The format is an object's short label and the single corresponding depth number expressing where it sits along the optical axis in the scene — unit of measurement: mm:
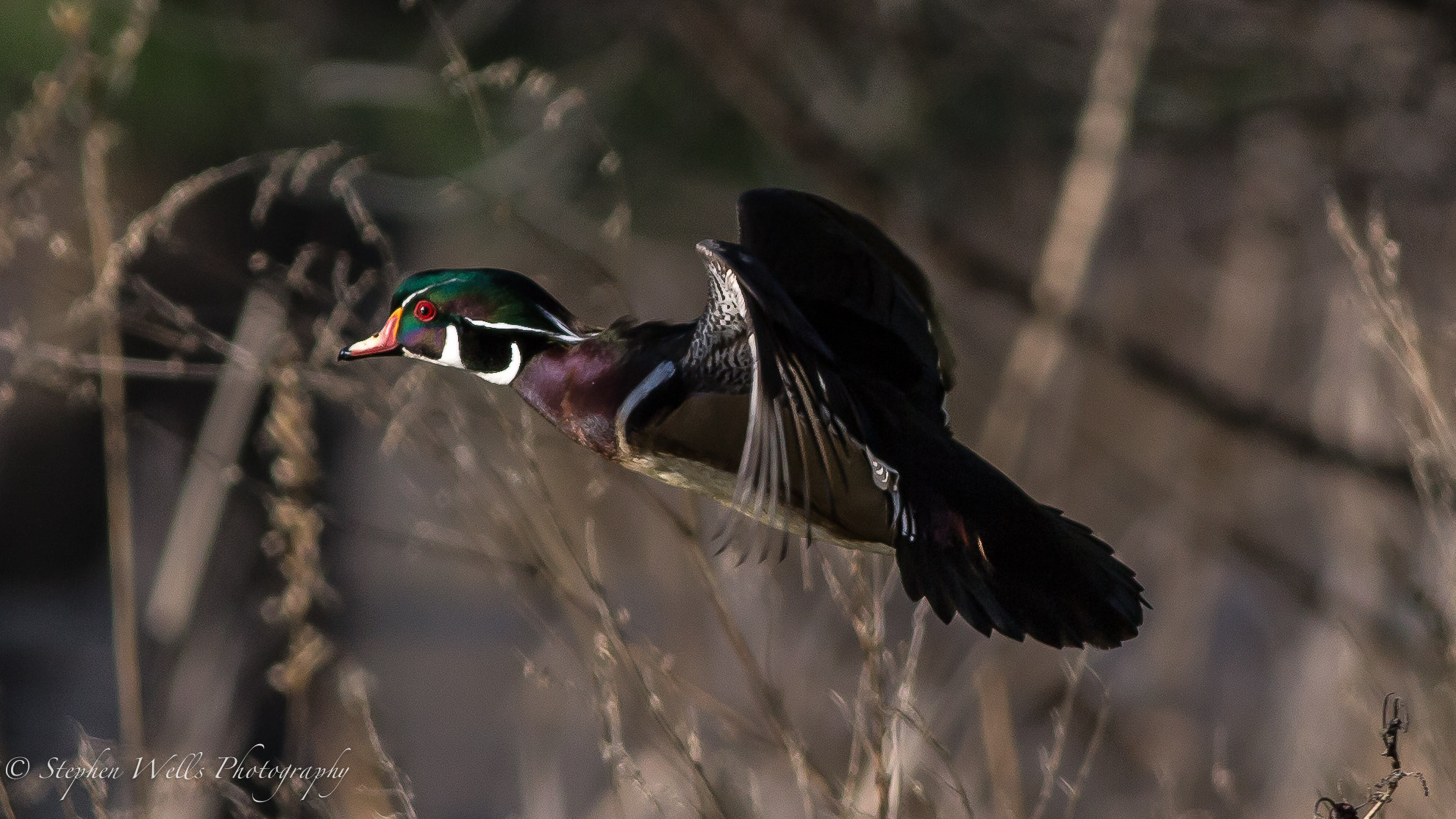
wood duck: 13225
